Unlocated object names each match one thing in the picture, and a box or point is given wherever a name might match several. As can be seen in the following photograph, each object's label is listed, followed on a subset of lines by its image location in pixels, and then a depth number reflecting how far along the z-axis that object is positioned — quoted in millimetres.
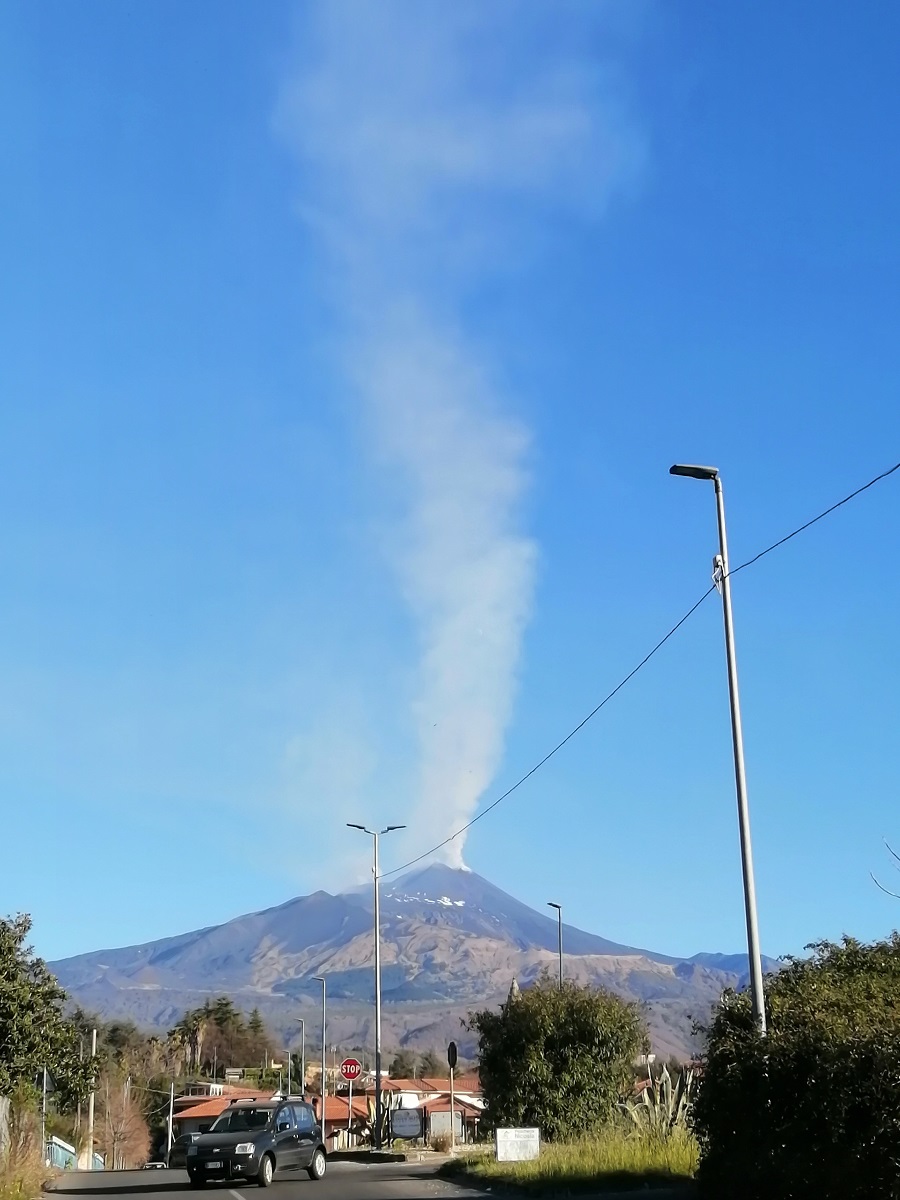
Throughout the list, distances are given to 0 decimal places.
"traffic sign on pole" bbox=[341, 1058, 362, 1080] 42281
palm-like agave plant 23828
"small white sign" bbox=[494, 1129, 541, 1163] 23531
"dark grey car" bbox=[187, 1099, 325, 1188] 23812
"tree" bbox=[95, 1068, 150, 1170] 85875
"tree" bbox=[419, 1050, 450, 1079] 151000
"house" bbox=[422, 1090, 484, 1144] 45469
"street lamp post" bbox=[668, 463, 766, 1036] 15898
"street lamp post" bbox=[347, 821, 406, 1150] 41125
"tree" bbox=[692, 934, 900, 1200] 12508
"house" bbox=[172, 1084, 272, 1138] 87500
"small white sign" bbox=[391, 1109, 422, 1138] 39819
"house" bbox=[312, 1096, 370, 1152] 68481
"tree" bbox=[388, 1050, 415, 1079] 134525
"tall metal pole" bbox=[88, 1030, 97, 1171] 65312
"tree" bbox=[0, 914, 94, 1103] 20969
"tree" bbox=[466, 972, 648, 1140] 27453
